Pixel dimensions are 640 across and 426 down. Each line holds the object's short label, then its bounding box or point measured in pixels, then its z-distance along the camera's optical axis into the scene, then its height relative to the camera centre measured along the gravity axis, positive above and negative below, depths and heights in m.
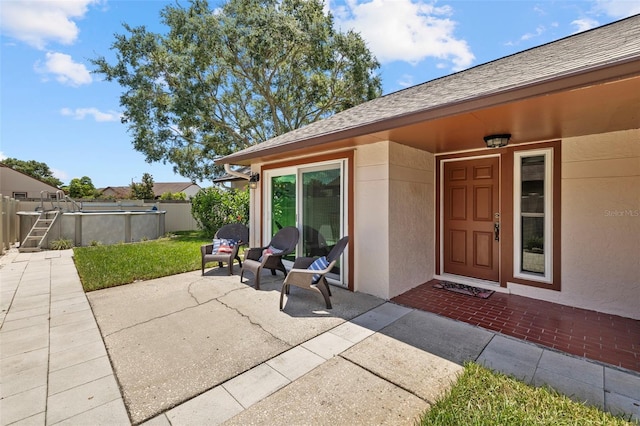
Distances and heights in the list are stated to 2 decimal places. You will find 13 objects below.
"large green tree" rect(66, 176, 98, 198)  34.75 +2.83
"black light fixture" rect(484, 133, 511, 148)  4.14 +1.07
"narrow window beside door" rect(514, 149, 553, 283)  4.59 -0.07
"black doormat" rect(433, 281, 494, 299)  4.85 -1.43
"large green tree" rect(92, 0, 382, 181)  13.43 +7.35
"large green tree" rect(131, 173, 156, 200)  38.62 +3.32
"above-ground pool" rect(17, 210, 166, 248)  10.36 -0.60
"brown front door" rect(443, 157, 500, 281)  5.28 -0.13
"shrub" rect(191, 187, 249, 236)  11.46 +0.19
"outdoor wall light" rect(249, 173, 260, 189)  7.23 +0.84
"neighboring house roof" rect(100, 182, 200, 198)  47.47 +4.02
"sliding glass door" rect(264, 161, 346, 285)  5.41 +0.15
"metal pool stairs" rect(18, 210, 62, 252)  9.30 -0.66
